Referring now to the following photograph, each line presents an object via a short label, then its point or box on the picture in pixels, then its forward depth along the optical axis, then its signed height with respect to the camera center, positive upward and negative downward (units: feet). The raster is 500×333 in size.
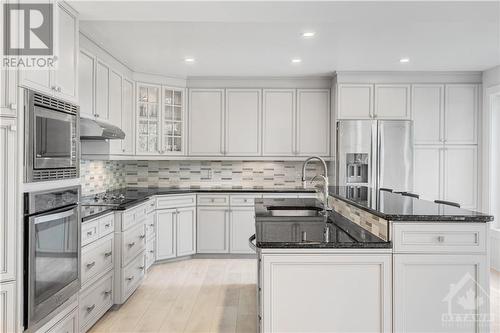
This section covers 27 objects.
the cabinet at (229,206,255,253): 16.16 -2.70
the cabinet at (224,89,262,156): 16.94 +1.67
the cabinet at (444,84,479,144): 16.03 +2.20
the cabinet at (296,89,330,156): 16.87 +2.00
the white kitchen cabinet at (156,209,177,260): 15.07 -2.86
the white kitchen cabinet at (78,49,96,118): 10.69 +2.42
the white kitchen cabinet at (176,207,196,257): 15.69 -2.83
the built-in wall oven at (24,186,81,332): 6.28 -1.65
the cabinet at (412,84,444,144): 15.99 +2.32
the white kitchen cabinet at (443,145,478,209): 16.16 -0.37
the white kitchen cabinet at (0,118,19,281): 5.90 -0.53
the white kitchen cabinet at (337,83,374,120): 15.87 +2.80
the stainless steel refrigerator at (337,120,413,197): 15.55 +0.52
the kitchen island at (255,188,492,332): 6.29 -1.95
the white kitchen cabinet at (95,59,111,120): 11.87 +2.47
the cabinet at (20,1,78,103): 6.77 +2.04
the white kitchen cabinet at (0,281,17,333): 5.94 -2.33
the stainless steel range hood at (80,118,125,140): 10.19 +0.98
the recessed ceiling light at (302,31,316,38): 11.03 +4.00
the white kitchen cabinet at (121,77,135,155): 14.65 +1.99
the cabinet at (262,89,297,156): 16.94 +1.77
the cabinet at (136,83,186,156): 16.03 +1.99
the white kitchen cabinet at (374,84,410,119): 15.90 +2.81
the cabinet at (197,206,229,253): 16.19 -2.85
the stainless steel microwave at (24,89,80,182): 6.27 +0.50
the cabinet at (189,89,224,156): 16.92 +1.98
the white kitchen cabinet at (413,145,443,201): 16.16 -0.21
